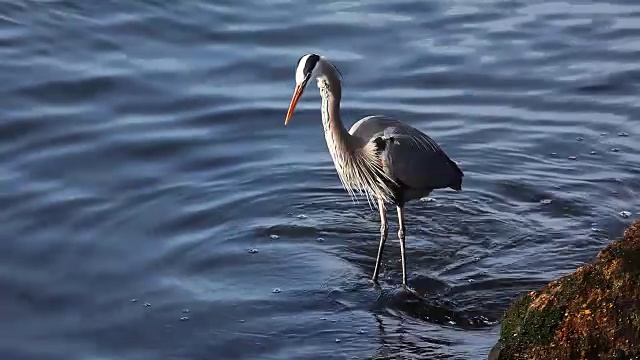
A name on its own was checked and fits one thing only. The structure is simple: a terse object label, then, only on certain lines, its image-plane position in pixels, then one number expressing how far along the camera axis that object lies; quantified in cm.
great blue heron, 1553
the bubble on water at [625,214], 1686
